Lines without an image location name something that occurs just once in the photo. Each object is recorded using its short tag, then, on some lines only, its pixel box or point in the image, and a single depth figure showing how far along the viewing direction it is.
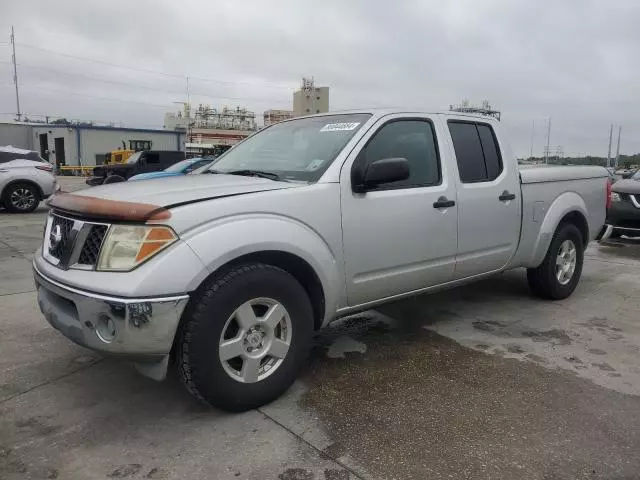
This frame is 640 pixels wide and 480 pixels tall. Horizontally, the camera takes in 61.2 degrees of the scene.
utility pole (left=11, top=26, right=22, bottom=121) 67.50
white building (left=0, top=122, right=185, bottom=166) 43.84
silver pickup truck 2.60
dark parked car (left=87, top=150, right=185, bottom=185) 17.70
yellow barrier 40.22
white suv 12.59
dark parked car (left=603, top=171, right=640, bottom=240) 8.95
